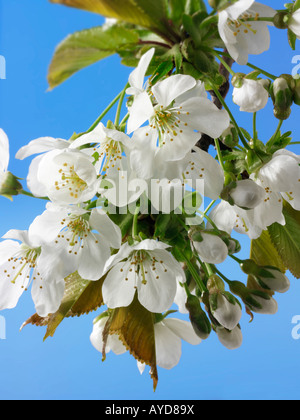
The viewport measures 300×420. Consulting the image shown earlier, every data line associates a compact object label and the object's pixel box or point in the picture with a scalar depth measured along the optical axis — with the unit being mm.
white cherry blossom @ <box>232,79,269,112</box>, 464
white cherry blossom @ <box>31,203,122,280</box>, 467
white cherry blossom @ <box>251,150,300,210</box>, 479
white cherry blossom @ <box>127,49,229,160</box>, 417
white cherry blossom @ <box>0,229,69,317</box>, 481
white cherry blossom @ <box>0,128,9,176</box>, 498
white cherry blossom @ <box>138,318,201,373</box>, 663
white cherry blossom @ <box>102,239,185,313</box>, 507
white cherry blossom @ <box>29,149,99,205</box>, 430
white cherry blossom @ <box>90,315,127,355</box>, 652
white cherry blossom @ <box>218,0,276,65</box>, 464
